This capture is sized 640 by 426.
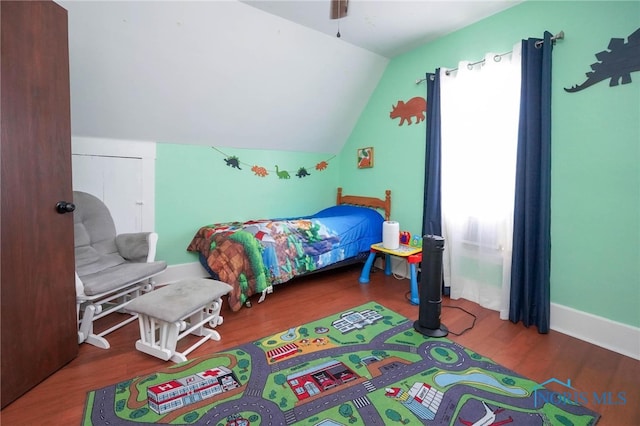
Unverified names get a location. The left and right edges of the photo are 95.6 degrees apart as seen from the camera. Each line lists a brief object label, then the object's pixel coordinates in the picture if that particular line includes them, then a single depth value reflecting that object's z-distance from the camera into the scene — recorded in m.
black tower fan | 2.07
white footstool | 1.71
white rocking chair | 1.89
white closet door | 2.57
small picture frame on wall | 3.70
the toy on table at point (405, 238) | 3.00
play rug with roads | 1.35
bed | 2.46
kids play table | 2.64
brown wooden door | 1.34
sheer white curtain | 2.35
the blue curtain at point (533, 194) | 2.11
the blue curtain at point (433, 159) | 2.85
